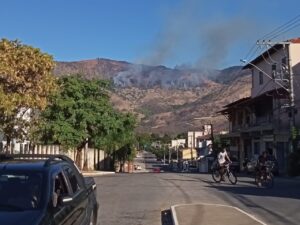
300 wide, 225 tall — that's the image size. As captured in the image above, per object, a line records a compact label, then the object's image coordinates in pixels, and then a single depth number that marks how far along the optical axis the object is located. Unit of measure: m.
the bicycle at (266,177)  24.76
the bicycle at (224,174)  27.17
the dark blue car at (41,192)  6.35
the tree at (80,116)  44.91
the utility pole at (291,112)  38.58
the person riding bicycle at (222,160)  27.25
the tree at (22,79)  25.73
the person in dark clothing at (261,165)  25.16
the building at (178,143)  147.50
